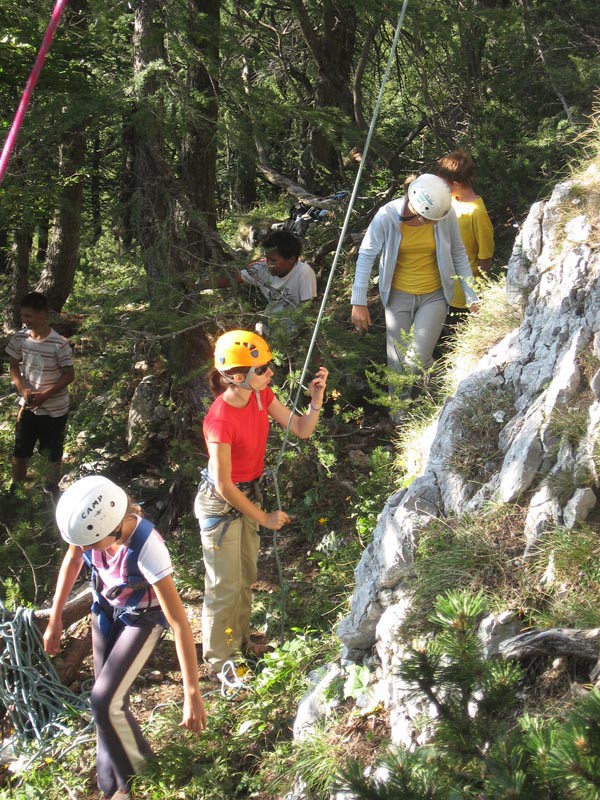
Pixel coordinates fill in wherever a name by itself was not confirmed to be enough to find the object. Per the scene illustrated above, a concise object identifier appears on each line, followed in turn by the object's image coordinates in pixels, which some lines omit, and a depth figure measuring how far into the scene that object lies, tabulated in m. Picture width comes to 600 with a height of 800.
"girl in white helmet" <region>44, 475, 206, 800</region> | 3.63
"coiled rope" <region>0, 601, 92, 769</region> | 4.77
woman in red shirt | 4.19
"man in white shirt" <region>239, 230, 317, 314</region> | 6.08
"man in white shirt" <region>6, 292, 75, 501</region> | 7.00
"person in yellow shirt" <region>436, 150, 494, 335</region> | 5.68
